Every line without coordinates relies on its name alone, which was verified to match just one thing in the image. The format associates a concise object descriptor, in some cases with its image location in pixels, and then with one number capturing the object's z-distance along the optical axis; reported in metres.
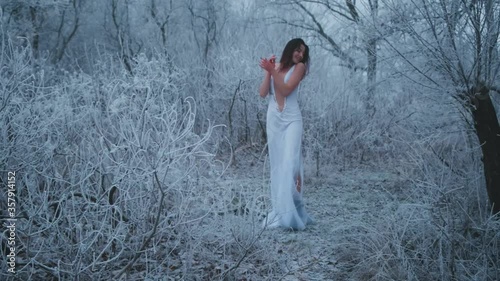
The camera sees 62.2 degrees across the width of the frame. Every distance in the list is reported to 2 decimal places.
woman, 4.14
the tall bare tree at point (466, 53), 3.32
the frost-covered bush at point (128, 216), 2.75
